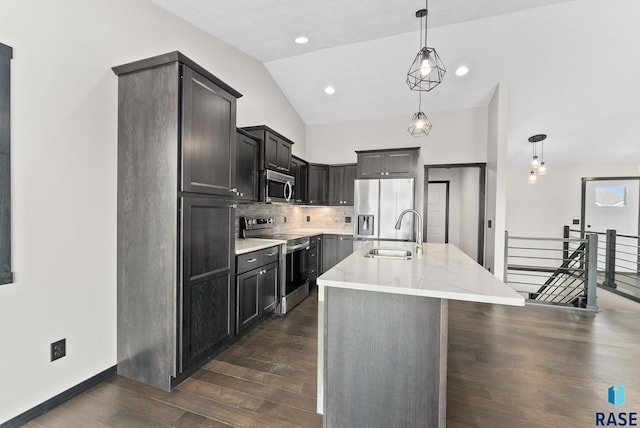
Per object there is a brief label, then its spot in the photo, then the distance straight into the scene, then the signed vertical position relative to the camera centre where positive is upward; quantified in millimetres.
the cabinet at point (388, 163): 4387 +784
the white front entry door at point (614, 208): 6020 +128
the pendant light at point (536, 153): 4922 +1250
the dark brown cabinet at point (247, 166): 2998 +498
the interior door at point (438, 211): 6980 +20
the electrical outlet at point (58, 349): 1758 -910
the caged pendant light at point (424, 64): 1903 +1023
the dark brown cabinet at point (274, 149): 3432 +822
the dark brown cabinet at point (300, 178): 4406 +544
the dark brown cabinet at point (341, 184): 5039 +491
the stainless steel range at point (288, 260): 3322 -643
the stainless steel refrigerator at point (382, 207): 4340 +66
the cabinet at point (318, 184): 4949 +479
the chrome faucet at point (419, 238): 2132 -230
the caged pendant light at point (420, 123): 2654 +862
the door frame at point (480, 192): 4621 +348
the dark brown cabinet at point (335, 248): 4648 -634
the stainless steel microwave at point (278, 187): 3479 +311
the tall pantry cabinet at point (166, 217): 1916 -59
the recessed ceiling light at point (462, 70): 3832 +1978
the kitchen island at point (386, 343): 1313 -660
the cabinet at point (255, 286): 2615 -787
